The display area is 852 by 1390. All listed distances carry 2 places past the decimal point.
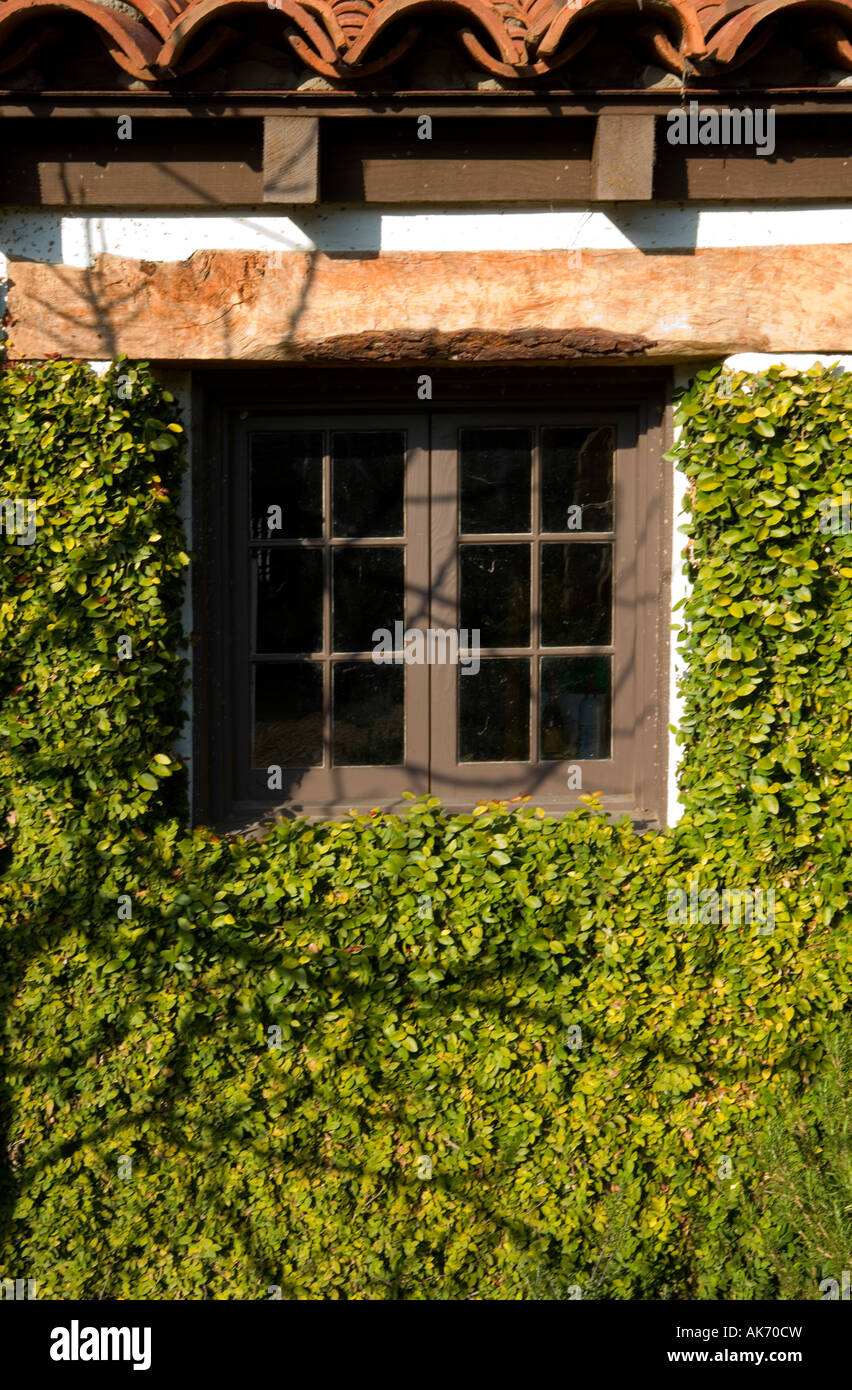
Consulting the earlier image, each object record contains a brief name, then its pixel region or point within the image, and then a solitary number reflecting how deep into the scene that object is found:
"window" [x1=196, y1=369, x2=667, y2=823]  3.26
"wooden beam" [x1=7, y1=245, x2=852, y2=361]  2.97
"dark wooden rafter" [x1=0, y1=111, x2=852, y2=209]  2.96
